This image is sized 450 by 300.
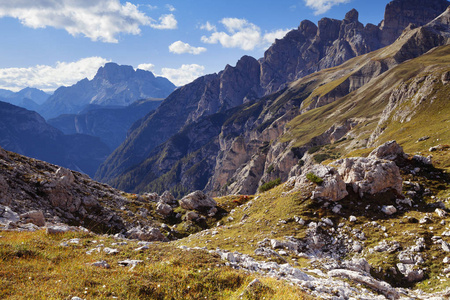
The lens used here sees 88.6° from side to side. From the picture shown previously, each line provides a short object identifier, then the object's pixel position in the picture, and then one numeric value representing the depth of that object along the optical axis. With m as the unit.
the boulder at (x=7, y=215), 20.30
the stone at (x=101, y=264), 12.68
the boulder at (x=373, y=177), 27.31
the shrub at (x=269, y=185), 56.38
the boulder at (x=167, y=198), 44.96
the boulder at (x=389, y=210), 24.39
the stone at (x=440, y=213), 22.17
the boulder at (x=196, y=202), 41.41
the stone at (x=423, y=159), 31.47
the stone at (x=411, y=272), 17.44
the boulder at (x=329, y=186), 27.70
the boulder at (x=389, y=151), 33.69
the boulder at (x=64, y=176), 33.88
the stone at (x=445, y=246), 18.38
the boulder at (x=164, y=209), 41.09
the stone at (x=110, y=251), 14.91
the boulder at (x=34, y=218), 21.59
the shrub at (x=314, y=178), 29.30
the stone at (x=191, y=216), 38.17
